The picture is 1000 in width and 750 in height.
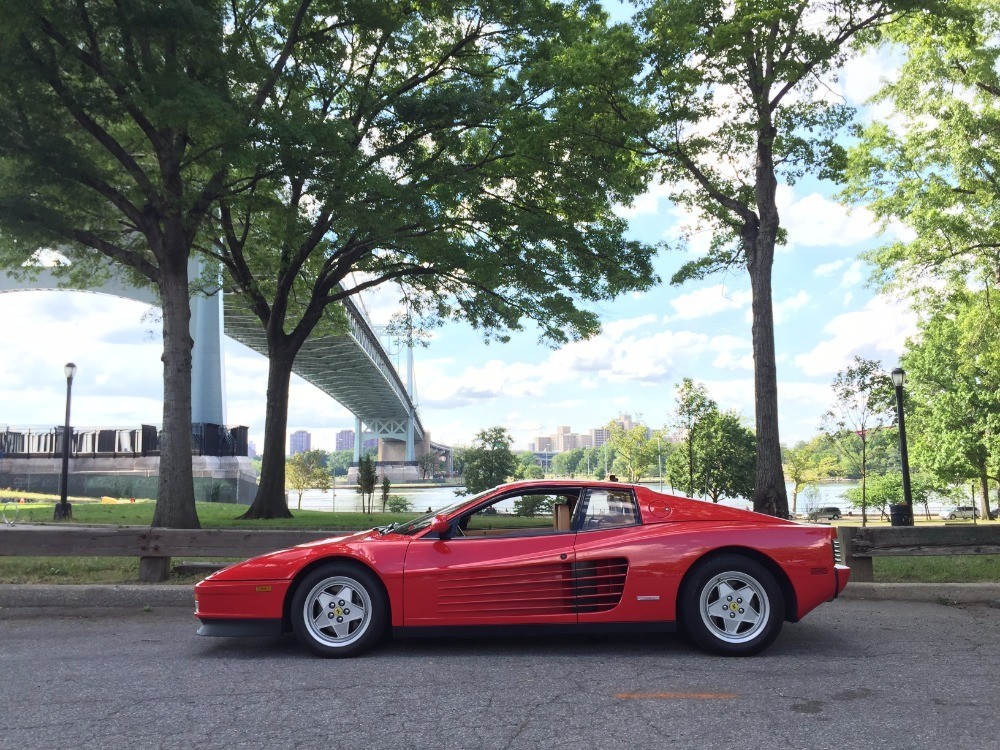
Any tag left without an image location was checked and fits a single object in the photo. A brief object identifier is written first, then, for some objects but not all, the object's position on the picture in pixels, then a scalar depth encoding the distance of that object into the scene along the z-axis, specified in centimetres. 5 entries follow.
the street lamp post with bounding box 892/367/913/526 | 1956
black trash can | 1920
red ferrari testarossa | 522
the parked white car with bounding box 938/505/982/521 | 5759
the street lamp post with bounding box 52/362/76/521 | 1862
